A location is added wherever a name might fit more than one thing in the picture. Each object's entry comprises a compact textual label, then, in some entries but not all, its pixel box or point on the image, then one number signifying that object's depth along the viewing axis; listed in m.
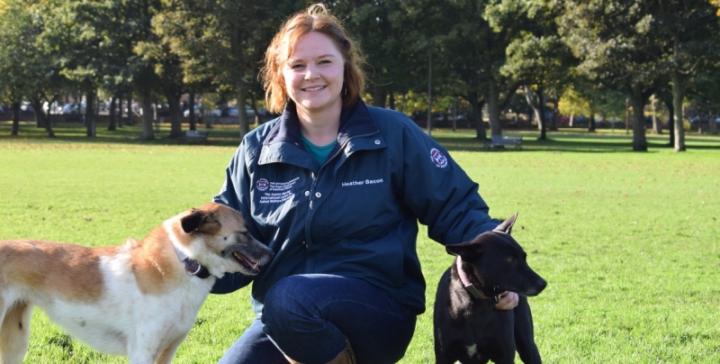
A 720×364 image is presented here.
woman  4.24
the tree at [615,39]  35.69
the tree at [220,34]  41.69
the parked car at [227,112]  88.64
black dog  4.42
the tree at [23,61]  48.09
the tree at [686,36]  34.66
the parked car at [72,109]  79.12
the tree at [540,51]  39.78
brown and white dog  4.29
